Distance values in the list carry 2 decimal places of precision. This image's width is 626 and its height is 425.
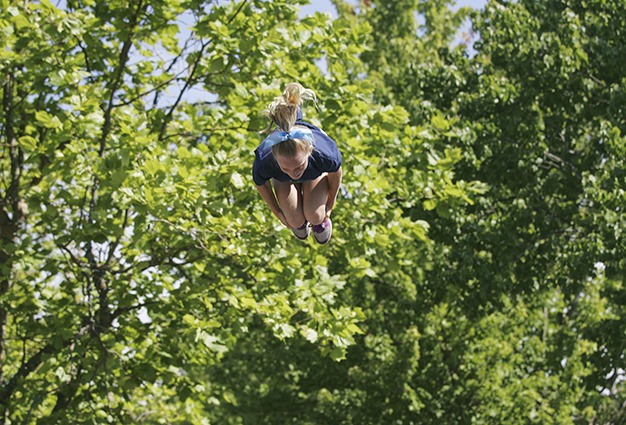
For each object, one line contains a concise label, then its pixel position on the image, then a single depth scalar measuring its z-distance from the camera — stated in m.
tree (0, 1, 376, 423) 18.12
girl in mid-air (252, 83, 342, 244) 10.49
